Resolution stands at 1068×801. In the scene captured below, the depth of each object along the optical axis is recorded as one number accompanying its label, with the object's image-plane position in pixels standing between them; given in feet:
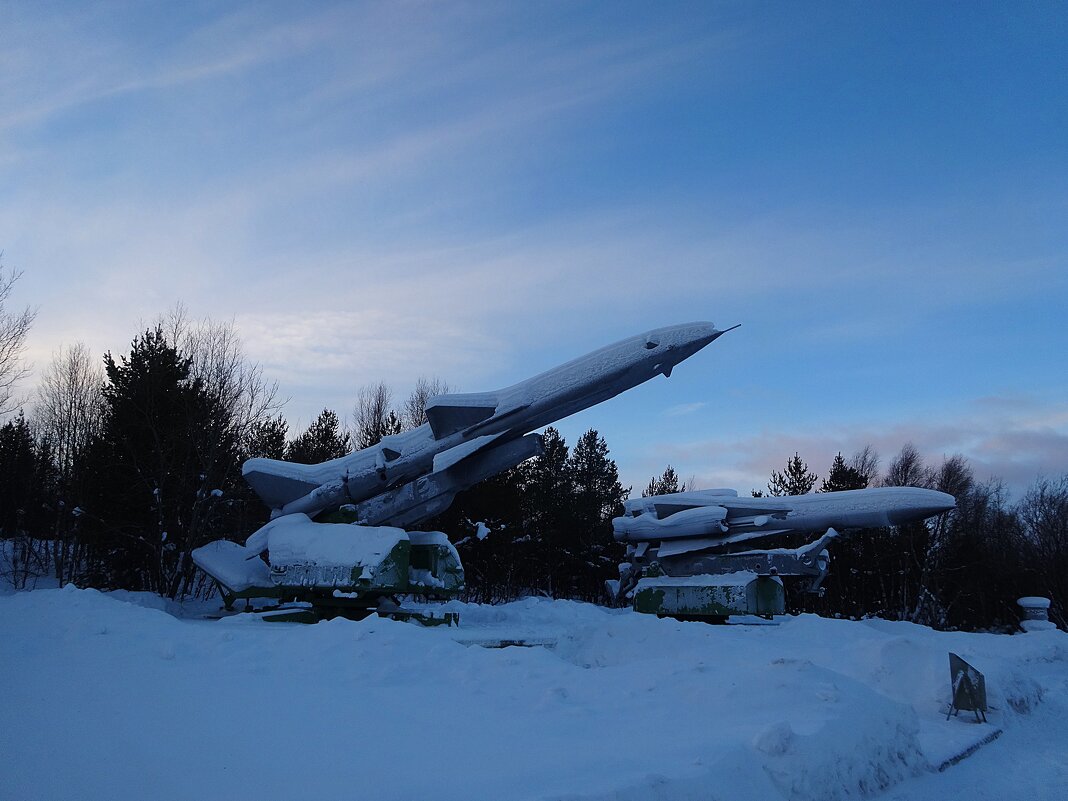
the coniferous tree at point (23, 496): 65.26
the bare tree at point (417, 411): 93.25
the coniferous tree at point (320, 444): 86.02
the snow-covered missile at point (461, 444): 33.99
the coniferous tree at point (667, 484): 123.65
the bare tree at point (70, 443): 57.82
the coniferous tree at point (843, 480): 89.51
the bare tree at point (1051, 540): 82.07
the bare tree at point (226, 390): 56.85
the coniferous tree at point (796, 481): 90.79
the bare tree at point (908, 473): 103.19
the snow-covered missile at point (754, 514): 42.42
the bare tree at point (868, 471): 104.51
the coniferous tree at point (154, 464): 51.55
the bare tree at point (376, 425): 89.51
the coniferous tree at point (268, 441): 72.79
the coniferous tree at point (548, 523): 90.94
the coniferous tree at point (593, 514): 92.02
